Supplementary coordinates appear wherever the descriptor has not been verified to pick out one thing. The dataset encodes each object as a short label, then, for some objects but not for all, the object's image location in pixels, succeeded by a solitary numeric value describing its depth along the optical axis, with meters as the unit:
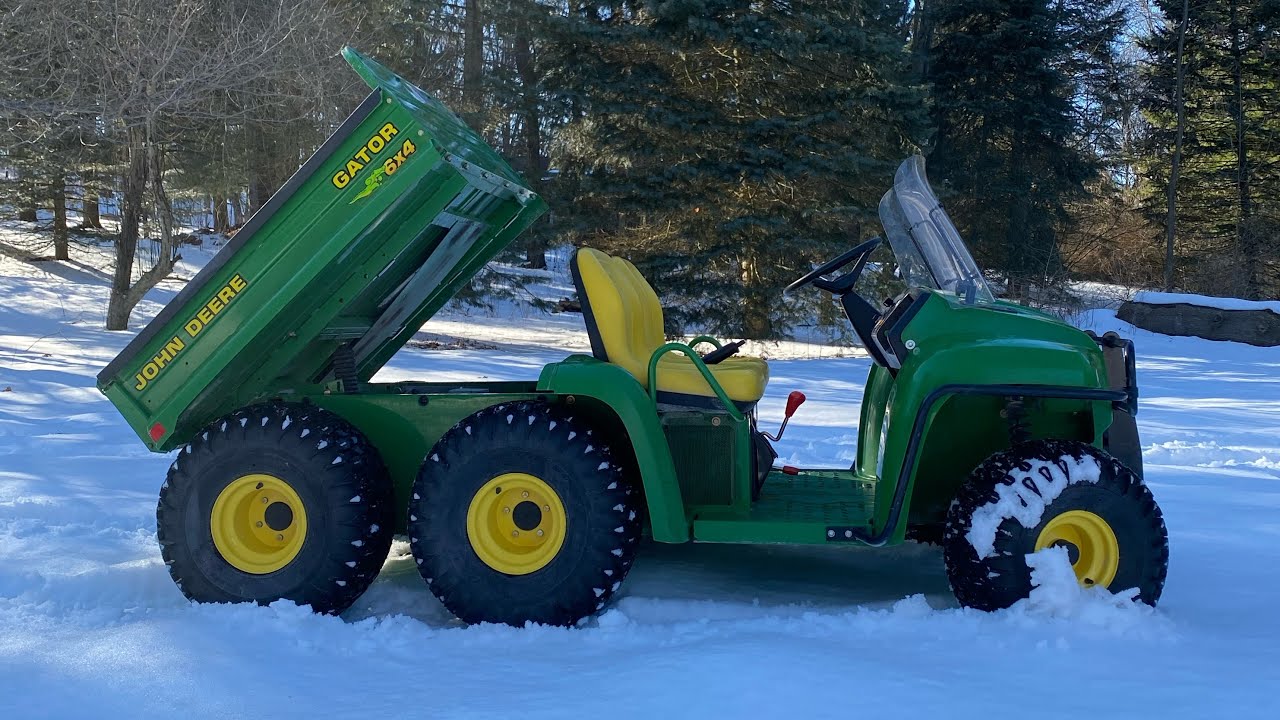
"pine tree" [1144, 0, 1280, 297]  25.05
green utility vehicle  3.88
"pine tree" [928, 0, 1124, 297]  22.75
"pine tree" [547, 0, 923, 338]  15.62
